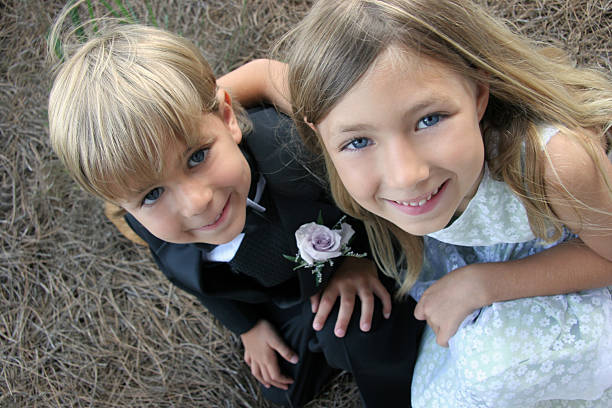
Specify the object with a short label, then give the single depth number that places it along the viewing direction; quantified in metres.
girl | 0.93
